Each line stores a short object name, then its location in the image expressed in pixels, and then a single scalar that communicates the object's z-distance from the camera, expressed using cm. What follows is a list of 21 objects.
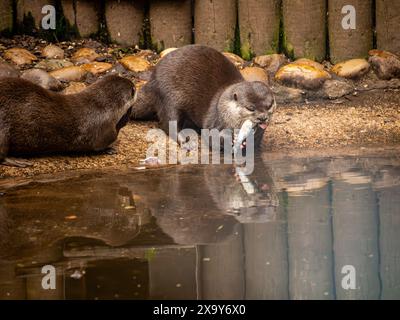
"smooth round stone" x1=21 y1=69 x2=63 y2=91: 616
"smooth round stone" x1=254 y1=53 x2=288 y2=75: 664
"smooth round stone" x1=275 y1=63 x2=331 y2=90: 641
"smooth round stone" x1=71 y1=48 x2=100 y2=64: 671
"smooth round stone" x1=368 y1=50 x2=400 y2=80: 652
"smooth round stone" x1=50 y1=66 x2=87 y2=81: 642
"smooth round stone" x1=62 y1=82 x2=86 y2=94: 621
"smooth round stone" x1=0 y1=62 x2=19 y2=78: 616
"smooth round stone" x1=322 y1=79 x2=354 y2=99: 640
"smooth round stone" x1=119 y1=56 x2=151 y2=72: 664
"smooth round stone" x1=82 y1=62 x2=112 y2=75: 657
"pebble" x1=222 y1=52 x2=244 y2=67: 669
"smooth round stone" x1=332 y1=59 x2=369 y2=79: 653
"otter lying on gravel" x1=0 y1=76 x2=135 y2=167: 504
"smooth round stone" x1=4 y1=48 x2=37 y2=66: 658
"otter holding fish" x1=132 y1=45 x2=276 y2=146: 593
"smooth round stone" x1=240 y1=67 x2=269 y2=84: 652
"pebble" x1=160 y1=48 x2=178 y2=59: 667
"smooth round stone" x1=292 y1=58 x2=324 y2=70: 657
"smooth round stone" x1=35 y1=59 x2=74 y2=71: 657
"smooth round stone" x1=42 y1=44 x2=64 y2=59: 673
